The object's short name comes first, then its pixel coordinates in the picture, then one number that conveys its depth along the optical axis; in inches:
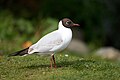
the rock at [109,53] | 685.3
